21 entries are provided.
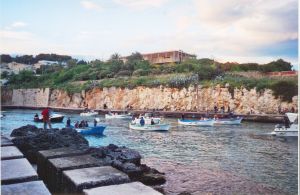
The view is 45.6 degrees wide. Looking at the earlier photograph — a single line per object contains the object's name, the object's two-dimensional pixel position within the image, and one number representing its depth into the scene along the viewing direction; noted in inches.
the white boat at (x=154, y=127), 1203.2
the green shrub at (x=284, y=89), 1745.8
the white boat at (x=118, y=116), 1785.2
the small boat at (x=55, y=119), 1530.4
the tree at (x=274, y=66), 2158.5
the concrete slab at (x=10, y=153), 262.3
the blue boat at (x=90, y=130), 1031.6
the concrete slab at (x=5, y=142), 335.1
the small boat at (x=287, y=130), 1042.7
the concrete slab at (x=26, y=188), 176.4
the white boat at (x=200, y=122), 1384.1
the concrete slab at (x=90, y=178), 203.2
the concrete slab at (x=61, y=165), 250.7
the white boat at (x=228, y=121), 1450.5
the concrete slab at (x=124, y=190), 182.2
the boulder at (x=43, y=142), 431.8
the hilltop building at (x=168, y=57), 3169.3
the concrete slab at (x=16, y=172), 199.9
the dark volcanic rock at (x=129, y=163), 407.8
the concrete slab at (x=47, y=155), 307.4
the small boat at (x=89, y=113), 2052.2
